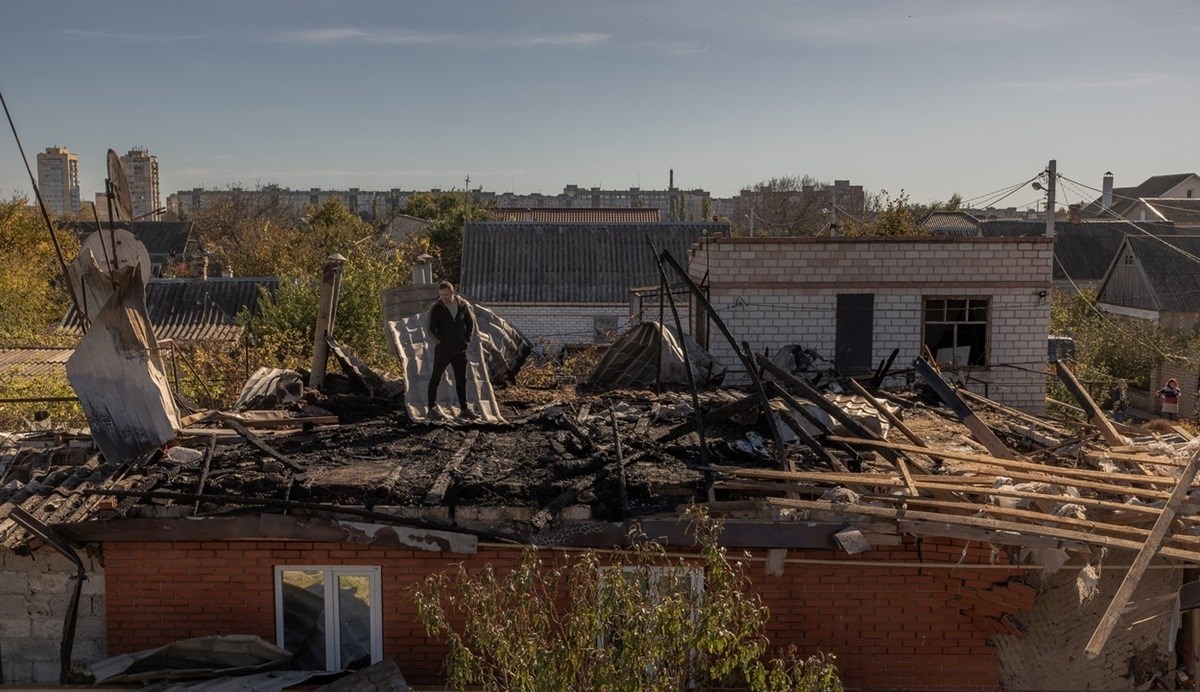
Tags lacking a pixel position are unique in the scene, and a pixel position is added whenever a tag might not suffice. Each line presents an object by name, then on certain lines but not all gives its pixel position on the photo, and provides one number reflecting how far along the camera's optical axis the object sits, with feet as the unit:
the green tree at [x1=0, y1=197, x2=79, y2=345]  100.73
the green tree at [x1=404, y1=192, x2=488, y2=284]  145.79
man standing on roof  33.91
